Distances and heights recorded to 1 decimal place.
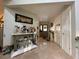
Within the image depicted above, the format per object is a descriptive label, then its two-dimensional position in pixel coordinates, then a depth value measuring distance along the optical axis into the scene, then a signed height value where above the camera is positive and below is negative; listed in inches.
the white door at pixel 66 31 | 83.8 -4.0
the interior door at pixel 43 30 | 265.9 -6.5
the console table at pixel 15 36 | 92.9 -14.9
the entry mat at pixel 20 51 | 81.4 -41.3
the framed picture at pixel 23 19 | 105.1 +23.7
